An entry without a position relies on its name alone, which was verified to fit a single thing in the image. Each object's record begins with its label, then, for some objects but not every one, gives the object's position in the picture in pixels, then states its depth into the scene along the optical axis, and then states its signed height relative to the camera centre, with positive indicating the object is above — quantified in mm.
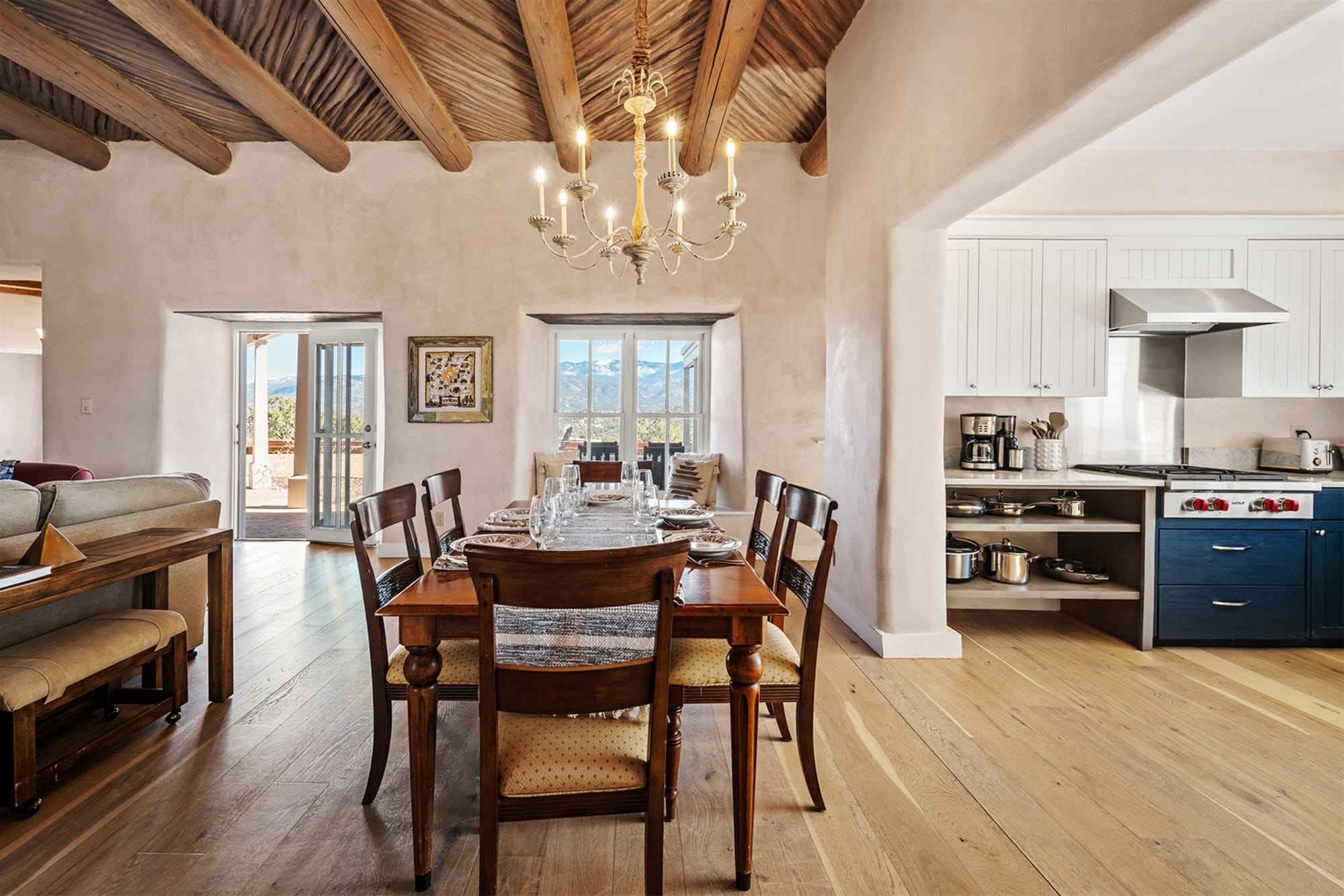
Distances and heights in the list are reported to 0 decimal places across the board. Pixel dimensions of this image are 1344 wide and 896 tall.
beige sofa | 2160 -344
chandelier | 2193 +911
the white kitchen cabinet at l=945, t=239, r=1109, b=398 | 3461 +713
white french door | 5508 +88
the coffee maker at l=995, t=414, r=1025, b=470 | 3570 -41
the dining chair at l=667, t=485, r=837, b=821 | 1706 -648
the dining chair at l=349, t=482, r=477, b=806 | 1659 -594
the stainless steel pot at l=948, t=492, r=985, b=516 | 3264 -330
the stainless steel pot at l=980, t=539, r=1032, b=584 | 3273 -631
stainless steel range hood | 3186 +711
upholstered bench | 1699 -782
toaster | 3428 -39
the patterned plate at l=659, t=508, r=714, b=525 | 2348 -286
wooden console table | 1865 -453
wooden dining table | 1451 -526
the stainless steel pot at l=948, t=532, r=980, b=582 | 3258 -617
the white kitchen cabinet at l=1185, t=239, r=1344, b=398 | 3406 +657
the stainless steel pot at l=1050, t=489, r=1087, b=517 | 3275 -316
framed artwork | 4863 +473
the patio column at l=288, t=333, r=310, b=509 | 7598 -136
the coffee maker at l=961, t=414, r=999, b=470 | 3523 +3
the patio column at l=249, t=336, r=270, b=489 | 9883 +158
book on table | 1689 -392
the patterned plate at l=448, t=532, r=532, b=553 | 1887 -325
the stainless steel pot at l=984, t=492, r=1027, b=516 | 3367 -340
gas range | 3023 -241
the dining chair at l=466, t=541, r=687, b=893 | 1163 -505
